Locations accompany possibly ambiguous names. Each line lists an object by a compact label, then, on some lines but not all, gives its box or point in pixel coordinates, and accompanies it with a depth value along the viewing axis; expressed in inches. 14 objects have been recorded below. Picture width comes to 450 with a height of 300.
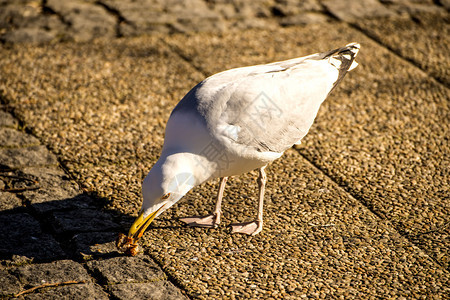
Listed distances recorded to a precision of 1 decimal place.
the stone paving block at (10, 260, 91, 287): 291.4
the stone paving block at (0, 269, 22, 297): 281.3
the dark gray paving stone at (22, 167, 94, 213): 356.8
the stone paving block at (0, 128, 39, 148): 413.7
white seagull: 307.7
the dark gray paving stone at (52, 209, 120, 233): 337.4
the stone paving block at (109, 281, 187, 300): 286.2
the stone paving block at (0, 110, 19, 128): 436.2
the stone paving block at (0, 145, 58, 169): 392.8
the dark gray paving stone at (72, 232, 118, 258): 317.7
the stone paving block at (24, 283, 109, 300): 281.4
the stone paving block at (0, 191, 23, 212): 349.9
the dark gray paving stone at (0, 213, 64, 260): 311.3
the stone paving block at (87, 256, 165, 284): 298.4
